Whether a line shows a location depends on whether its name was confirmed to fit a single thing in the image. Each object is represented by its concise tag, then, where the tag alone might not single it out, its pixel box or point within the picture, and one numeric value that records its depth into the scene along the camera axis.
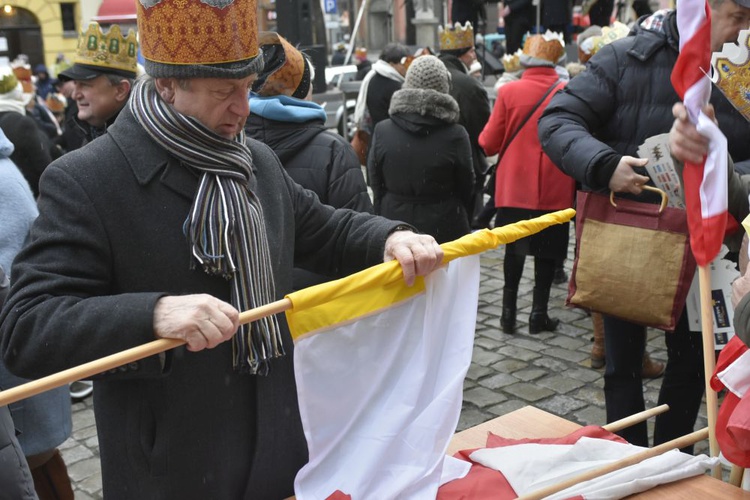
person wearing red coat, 5.97
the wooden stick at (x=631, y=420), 2.57
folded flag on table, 2.25
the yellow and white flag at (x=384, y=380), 2.18
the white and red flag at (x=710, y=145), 2.34
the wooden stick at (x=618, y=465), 2.18
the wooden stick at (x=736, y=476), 2.37
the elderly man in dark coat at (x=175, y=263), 1.94
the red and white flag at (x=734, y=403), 2.04
